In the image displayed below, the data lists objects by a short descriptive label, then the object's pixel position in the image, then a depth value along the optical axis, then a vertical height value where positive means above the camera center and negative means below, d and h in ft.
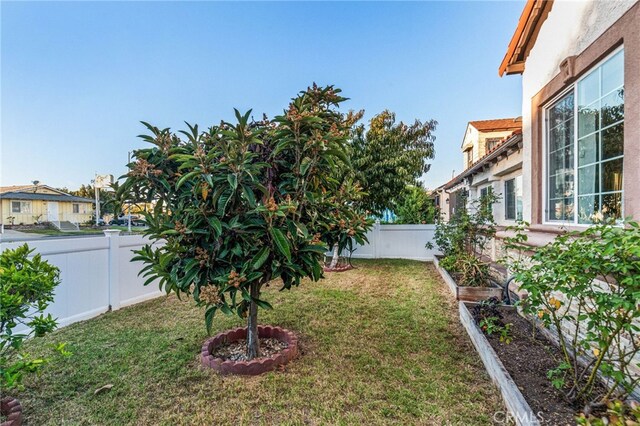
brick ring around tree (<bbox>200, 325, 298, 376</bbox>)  9.89 -5.19
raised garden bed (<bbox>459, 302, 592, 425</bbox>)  6.84 -4.85
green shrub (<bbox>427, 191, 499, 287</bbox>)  19.07 -2.36
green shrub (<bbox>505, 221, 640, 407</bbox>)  5.48 -1.64
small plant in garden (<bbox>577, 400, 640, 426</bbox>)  5.05 -3.86
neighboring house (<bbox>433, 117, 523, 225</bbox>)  25.32 +4.65
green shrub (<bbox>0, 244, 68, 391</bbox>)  6.42 -2.01
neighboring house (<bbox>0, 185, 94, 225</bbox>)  89.56 +3.21
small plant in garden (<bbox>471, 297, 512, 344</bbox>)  10.93 -4.53
